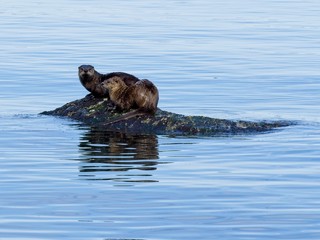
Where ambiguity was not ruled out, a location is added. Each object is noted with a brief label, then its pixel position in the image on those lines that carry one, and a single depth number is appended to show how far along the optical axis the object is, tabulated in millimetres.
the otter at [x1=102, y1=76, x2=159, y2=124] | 18703
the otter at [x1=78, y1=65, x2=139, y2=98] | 19812
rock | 18391
